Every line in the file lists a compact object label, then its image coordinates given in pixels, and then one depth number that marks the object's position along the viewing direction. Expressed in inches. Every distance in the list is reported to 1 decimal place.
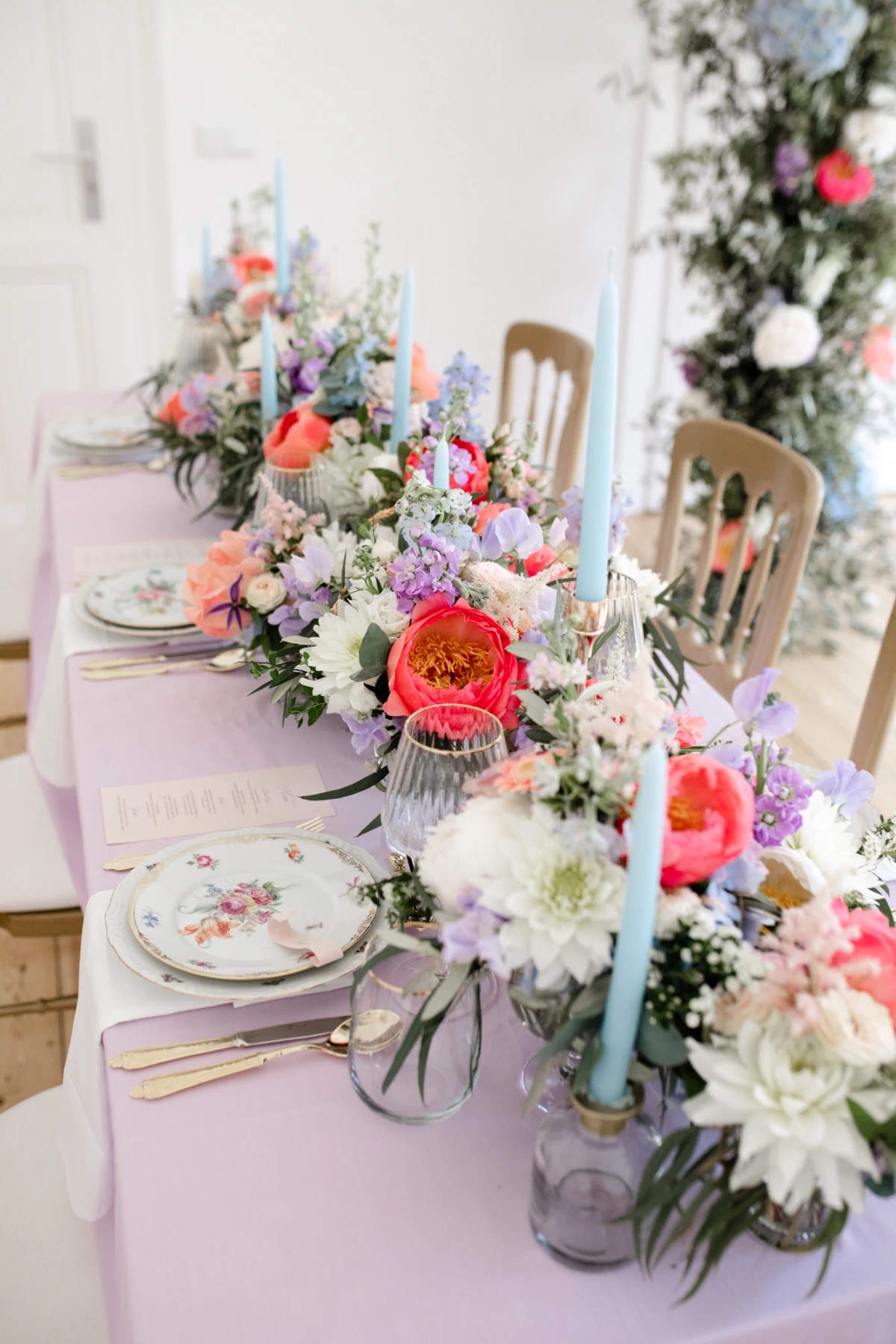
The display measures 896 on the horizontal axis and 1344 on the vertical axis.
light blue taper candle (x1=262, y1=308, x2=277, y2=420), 61.3
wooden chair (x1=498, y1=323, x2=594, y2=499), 94.4
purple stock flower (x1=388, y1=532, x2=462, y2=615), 38.3
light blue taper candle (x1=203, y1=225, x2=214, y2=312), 95.7
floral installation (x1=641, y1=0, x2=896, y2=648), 108.7
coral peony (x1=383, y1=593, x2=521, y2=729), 36.7
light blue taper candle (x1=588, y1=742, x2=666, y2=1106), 22.7
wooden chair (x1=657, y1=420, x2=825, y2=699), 66.3
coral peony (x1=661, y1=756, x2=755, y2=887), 25.9
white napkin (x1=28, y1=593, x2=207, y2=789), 57.2
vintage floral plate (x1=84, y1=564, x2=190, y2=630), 60.2
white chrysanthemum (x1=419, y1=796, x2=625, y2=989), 25.7
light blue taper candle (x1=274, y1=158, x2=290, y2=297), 79.2
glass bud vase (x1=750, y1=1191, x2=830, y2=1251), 27.4
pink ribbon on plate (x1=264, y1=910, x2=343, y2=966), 35.5
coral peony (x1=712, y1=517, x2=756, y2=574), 128.7
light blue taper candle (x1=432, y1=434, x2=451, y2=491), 40.8
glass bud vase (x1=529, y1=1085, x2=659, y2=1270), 26.1
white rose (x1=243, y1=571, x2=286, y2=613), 47.8
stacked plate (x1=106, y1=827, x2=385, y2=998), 35.3
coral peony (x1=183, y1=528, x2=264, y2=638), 50.6
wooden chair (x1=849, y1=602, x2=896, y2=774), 59.4
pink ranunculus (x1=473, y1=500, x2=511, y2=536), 45.9
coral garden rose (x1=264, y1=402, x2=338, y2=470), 58.7
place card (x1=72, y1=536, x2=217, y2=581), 68.4
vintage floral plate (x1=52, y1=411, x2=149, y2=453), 89.0
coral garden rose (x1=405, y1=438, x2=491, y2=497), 47.8
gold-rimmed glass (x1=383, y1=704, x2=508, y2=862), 31.9
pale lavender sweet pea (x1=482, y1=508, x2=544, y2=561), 41.1
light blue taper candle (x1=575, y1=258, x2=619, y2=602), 30.9
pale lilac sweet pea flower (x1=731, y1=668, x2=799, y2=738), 33.1
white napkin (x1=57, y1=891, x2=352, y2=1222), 33.4
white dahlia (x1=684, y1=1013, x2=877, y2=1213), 23.2
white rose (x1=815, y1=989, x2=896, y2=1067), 23.8
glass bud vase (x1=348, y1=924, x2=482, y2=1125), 28.4
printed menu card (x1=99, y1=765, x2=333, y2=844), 44.4
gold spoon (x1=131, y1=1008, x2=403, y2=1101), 29.5
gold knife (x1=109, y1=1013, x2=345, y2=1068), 33.1
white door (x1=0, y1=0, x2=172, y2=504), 127.6
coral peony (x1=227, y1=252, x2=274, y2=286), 90.0
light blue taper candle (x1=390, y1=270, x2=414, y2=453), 53.2
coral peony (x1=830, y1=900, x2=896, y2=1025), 25.3
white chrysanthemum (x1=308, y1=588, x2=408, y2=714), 39.8
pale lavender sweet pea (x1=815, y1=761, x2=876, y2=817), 34.7
